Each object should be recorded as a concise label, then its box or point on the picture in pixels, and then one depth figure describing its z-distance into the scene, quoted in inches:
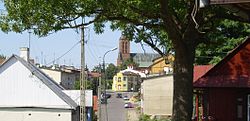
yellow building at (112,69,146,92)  7234.3
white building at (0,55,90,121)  2011.6
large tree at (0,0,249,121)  671.8
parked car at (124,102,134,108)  4374.0
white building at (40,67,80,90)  4453.7
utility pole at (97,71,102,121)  1823.3
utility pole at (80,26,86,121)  1382.9
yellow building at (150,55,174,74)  4680.6
